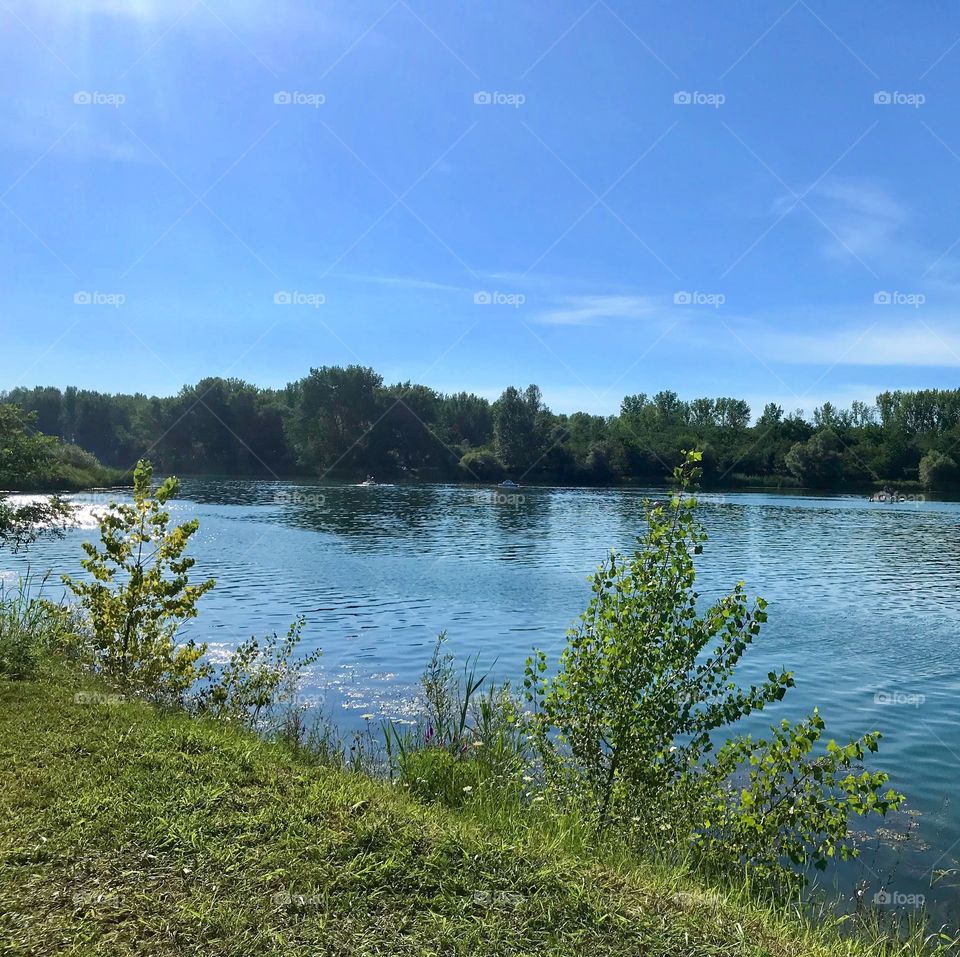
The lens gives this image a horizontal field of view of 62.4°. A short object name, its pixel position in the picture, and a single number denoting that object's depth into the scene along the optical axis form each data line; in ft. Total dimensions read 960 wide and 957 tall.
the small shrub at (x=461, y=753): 24.17
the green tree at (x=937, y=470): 382.01
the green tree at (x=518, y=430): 417.69
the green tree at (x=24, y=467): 69.56
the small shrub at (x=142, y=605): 33.86
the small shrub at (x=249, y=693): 33.76
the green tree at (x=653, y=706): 23.07
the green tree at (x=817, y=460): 407.42
